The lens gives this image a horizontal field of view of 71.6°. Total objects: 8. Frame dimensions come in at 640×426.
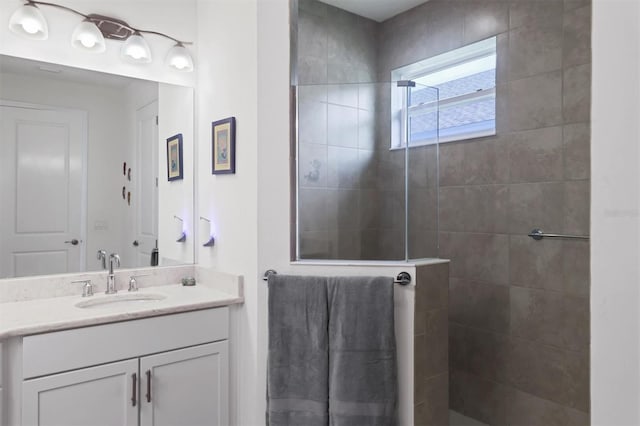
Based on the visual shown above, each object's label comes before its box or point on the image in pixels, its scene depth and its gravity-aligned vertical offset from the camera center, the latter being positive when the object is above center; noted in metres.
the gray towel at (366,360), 1.92 -0.64
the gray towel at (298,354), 1.98 -0.64
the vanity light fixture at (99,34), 2.07 +0.91
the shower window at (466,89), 2.61 +0.74
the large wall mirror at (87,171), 2.13 +0.22
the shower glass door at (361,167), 2.13 +0.22
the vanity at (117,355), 1.70 -0.61
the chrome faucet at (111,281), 2.32 -0.36
